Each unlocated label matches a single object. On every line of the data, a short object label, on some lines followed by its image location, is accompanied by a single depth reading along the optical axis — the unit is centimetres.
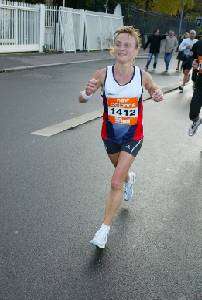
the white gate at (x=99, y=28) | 2870
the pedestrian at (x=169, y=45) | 2247
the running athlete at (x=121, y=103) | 402
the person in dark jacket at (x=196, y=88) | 767
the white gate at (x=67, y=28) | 2516
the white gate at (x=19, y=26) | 2081
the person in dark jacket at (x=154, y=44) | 2288
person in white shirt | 1512
